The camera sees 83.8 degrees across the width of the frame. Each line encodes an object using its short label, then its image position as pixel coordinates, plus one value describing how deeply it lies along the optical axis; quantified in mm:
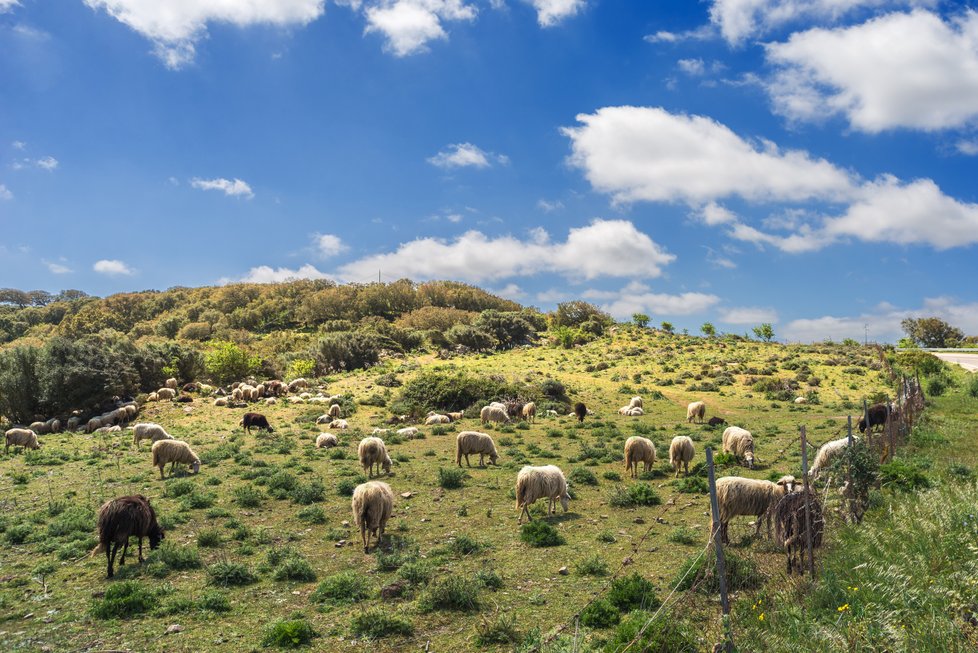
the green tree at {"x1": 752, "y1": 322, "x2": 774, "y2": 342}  84750
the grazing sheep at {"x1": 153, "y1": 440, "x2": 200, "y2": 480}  20469
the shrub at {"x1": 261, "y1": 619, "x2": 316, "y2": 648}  8562
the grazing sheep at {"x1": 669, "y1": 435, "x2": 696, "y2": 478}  19375
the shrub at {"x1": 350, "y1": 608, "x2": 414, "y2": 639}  8789
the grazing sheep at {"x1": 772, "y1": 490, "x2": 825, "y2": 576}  9719
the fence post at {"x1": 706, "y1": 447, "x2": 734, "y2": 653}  6407
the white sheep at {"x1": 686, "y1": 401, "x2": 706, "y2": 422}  32875
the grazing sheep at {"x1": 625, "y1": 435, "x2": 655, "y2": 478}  19656
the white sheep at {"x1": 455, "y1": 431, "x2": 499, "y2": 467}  22291
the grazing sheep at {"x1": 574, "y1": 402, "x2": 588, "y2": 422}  34250
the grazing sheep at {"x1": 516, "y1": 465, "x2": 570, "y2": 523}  14938
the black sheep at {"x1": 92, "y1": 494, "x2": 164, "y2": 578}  11570
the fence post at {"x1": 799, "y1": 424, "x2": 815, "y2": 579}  8719
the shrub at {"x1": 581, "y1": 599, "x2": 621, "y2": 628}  8727
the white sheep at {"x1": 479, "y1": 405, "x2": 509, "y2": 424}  33938
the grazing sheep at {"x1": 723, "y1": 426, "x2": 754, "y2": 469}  20166
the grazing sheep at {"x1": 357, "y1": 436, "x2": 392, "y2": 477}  20000
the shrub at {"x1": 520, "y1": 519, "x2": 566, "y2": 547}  12977
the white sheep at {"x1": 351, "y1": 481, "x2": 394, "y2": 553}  13062
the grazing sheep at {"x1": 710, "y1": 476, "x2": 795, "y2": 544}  12312
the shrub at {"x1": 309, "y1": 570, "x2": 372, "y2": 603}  10195
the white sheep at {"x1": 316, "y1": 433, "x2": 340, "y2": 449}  26406
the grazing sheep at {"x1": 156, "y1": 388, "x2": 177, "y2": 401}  44125
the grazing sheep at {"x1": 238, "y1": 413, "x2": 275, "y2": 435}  32469
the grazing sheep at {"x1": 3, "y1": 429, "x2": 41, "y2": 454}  28341
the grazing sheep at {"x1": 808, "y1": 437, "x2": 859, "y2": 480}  15438
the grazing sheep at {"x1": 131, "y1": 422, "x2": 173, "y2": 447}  26844
